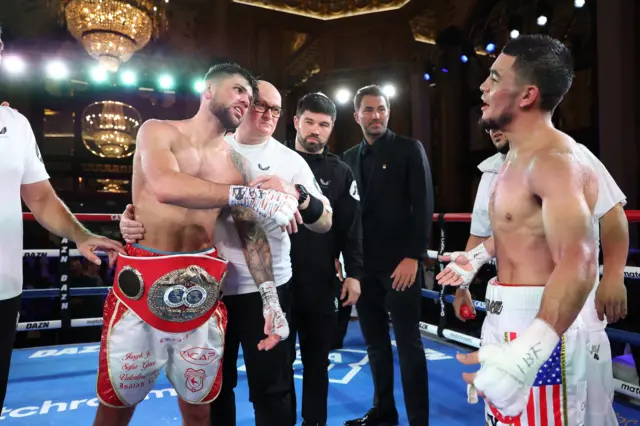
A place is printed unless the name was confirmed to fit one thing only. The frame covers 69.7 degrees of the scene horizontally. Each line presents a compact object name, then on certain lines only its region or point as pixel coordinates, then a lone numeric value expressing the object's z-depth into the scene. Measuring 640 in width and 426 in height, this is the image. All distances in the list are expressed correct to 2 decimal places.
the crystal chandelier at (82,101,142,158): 9.28
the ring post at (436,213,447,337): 4.25
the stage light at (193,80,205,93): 9.06
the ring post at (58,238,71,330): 4.11
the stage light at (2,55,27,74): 8.01
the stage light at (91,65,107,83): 8.60
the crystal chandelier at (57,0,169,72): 5.22
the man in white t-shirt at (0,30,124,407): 1.60
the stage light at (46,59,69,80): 8.37
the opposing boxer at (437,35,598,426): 1.06
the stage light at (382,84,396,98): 9.13
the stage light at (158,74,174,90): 8.78
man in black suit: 2.64
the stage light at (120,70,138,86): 8.48
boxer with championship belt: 1.62
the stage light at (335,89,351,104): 9.29
